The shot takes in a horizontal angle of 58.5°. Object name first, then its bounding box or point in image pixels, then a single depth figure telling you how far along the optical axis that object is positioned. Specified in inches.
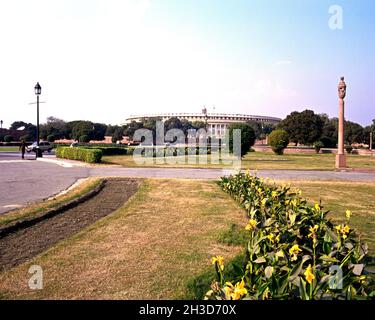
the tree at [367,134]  3127.2
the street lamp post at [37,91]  992.9
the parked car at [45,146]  1632.6
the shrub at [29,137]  2651.1
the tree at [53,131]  3034.9
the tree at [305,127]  2726.4
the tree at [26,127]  3021.7
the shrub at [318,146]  2124.8
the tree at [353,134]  3122.5
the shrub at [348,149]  2209.6
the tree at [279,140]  1667.1
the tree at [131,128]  3110.2
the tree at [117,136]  3088.1
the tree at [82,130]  2790.4
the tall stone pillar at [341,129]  857.5
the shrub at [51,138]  2753.4
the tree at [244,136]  1135.6
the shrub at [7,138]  2546.0
